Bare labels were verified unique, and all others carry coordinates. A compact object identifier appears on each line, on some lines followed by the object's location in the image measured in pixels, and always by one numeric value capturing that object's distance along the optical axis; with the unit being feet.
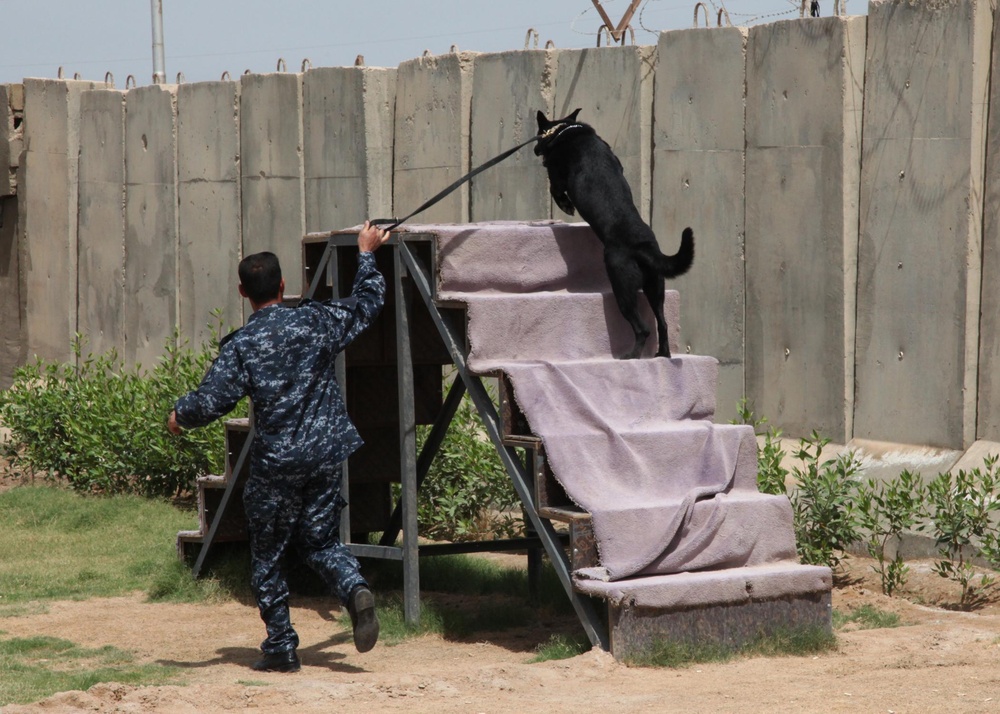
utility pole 111.65
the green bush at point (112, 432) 60.03
